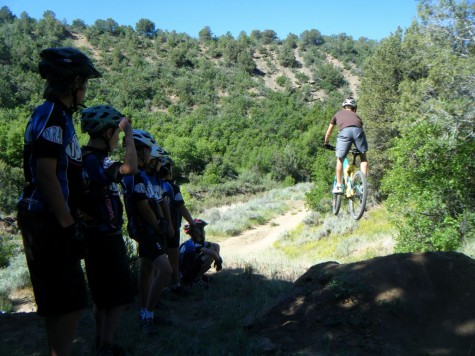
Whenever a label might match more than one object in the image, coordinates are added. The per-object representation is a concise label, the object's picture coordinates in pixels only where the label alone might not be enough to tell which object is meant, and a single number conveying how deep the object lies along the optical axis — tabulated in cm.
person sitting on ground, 661
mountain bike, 718
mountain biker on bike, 694
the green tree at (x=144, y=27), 7944
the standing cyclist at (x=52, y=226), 244
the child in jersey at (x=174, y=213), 591
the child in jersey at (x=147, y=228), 437
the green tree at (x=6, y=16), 7261
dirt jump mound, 402
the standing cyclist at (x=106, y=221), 323
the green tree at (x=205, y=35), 8362
